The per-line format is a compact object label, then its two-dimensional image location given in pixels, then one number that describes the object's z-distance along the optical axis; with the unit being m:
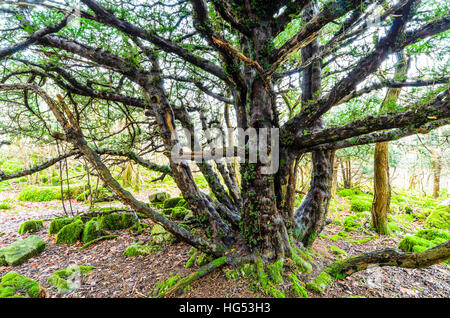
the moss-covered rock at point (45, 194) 10.68
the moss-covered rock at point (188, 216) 5.60
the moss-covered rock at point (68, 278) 3.02
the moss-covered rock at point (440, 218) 6.38
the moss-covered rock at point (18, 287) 2.55
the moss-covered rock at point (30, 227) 5.78
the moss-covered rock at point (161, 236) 4.46
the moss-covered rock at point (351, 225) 6.13
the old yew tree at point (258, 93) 2.30
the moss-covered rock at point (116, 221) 5.48
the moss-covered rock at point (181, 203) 7.06
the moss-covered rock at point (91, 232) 4.81
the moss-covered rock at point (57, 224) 5.35
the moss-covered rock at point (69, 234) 4.82
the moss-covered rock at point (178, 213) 5.97
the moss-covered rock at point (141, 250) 4.05
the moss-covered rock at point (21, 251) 3.98
